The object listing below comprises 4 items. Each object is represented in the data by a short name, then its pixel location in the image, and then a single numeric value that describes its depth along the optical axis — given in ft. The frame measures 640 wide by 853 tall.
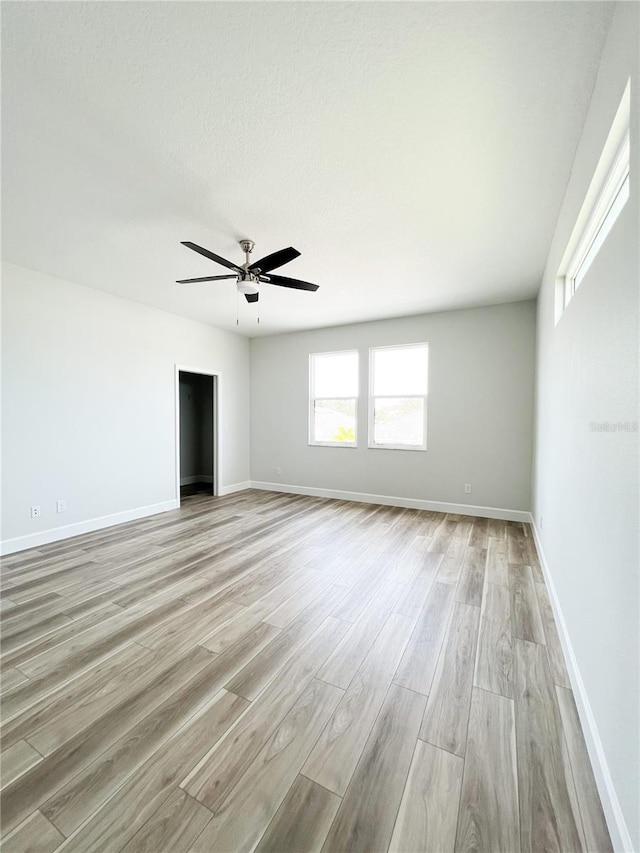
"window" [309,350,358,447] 18.22
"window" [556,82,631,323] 4.36
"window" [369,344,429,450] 16.48
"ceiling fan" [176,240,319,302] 8.18
